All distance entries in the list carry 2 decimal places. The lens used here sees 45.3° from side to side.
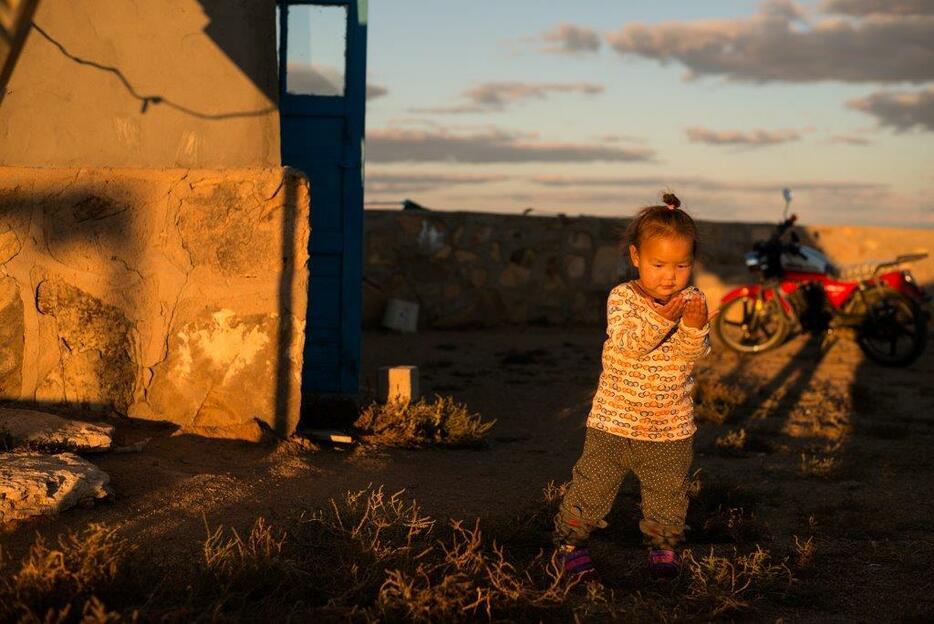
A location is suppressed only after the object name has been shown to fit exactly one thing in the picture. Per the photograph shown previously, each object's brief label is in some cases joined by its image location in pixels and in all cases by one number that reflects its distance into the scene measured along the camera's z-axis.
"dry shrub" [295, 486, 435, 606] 3.52
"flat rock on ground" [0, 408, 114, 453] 4.89
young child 3.97
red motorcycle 10.93
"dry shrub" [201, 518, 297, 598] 3.41
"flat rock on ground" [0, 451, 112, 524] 4.07
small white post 7.09
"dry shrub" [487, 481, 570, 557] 4.31
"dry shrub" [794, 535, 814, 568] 4.26
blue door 7.80
